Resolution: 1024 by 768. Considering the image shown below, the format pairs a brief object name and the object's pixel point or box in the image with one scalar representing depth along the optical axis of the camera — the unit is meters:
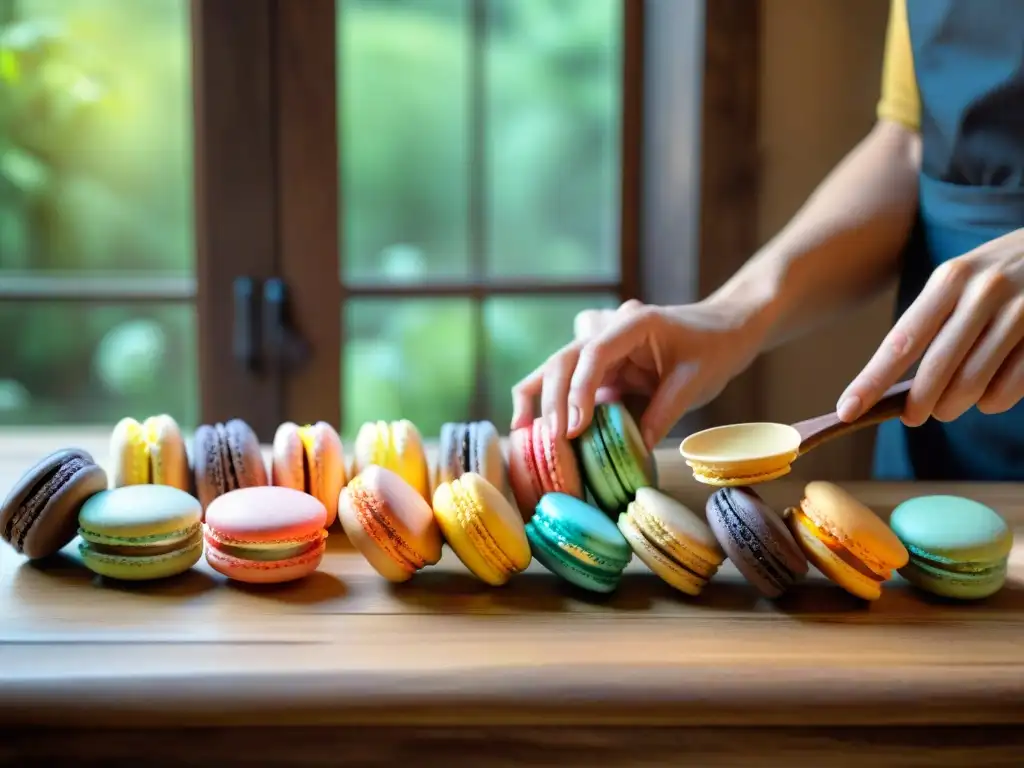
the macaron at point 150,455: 0.72
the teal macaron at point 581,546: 0.62
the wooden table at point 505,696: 0.50
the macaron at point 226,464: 0.73
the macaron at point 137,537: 0.64
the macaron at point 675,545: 0.63
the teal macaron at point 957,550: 0.62
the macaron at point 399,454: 0.73
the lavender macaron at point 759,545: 0.61
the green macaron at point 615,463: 0.72
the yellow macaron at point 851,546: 0.61
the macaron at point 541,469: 0.72
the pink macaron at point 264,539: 0.64
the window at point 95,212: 1.56
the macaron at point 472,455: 0.74
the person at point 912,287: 0.71
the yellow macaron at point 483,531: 0.63
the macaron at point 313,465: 0.72
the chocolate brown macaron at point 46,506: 0.66
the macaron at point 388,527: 0.63
